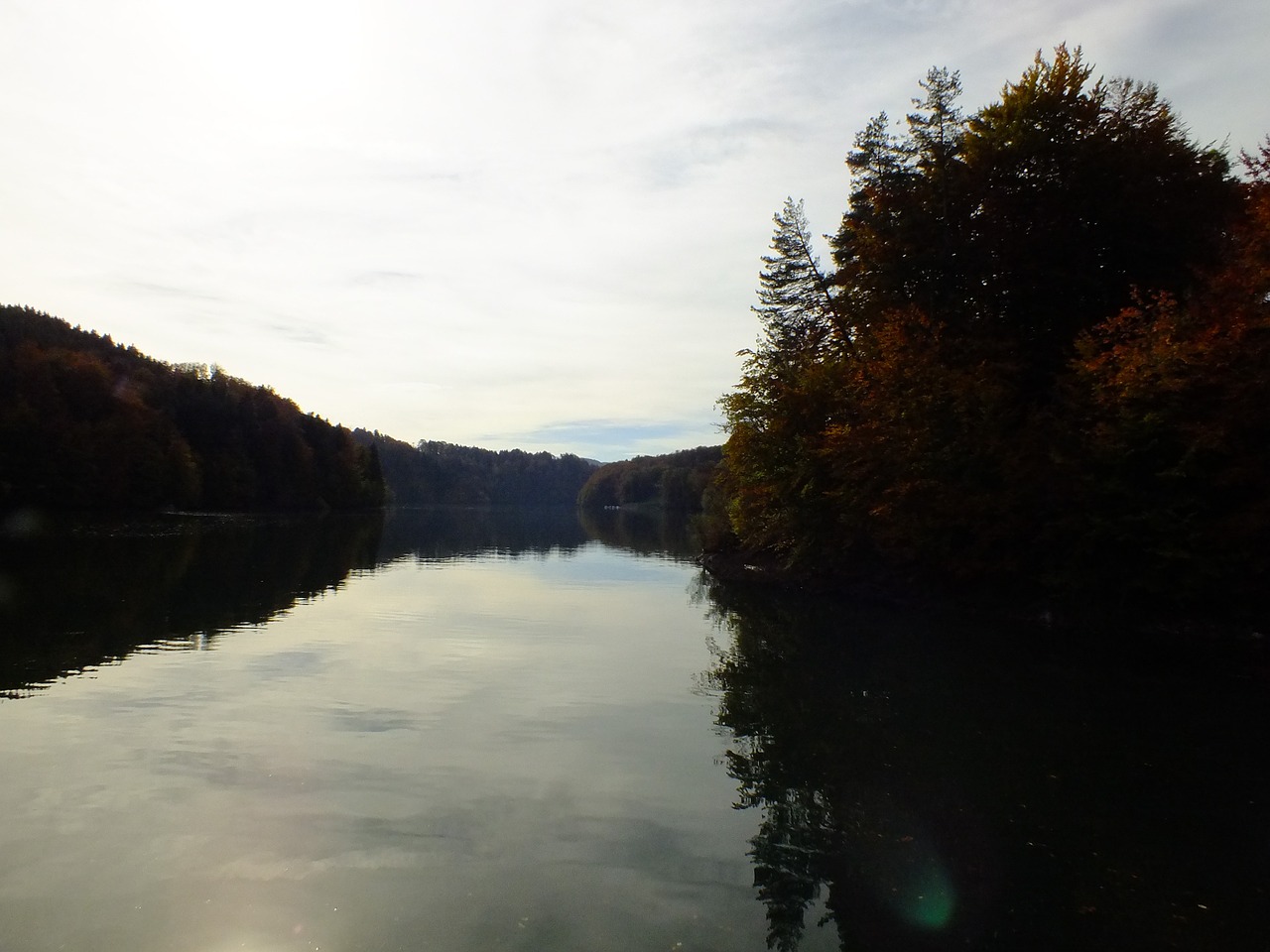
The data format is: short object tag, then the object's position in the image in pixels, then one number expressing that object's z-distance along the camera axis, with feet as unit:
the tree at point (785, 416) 104.06
